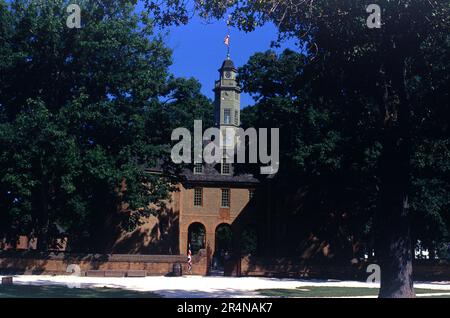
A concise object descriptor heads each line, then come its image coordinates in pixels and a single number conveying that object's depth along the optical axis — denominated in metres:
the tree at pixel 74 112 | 33.69
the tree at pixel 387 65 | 17.66
